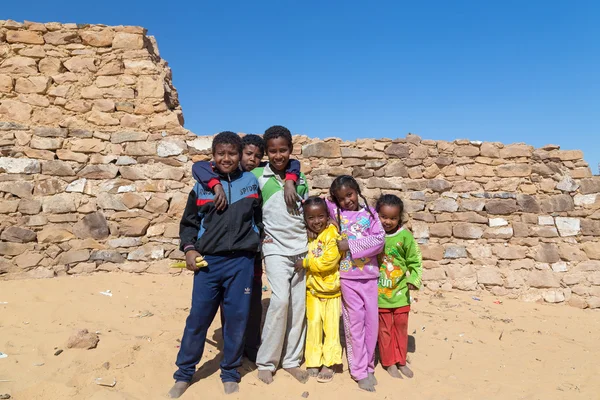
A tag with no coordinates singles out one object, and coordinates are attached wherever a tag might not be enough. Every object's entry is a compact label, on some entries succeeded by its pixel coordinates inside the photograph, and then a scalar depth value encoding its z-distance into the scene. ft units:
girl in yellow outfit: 10.00
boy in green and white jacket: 9.81
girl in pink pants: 10.14
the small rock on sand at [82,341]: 10.81
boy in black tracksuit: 9.30
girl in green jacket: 10.79
